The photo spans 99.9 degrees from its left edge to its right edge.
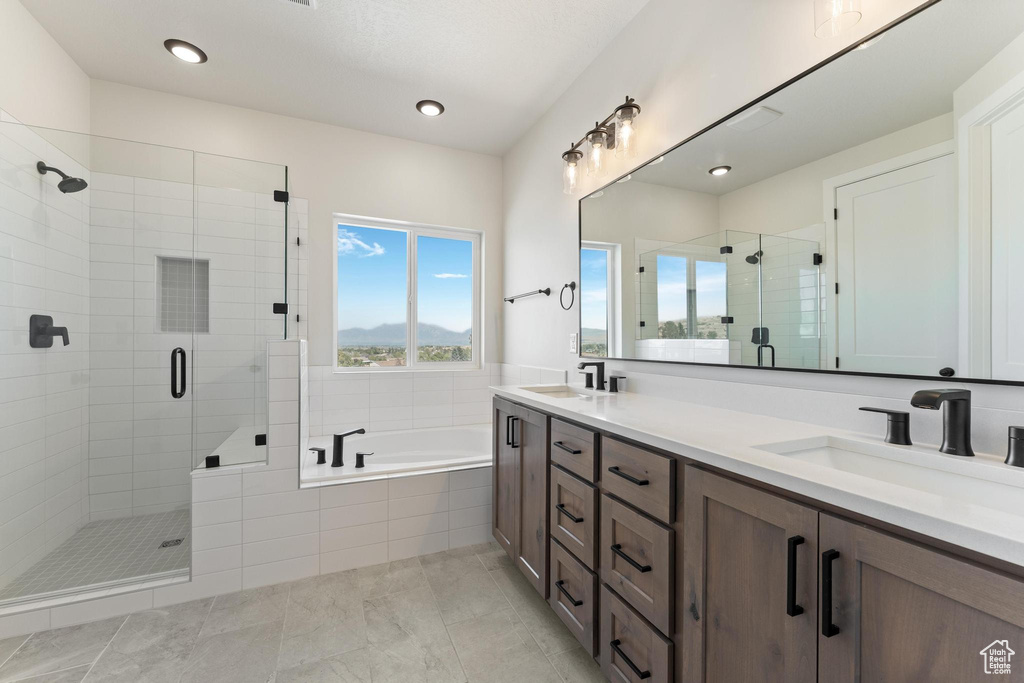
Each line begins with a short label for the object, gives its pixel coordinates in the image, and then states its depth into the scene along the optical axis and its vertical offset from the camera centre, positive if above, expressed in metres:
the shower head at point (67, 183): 1.94 +0.73
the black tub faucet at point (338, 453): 2.53 -0.66
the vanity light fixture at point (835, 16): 1.19 +0.92
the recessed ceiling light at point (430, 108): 2.81 +1.55
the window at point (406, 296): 3.29 +0.36
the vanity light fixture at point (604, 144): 2.01 +1.00
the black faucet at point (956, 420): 0.92 -0.17
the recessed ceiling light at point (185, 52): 2.26 +1.56
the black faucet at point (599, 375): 2.24 -0.18
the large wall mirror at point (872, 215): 0.94 +0.36
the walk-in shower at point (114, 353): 1.86 -0.06
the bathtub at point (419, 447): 2.62 -0.76
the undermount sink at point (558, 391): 2.36 -0.28
